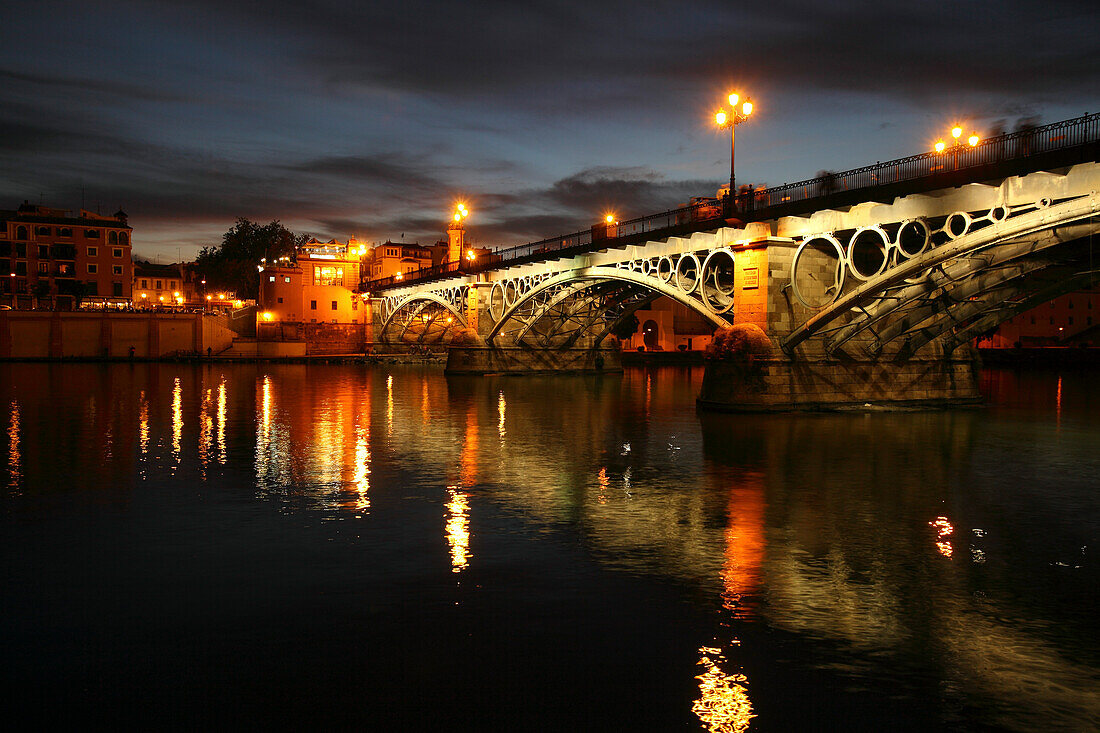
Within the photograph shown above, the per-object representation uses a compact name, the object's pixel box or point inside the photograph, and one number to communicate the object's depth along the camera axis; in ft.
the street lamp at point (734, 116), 90.12
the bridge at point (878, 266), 65.28
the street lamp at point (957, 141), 69.01
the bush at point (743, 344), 87.56
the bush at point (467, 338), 185.16
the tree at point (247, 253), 358.80
